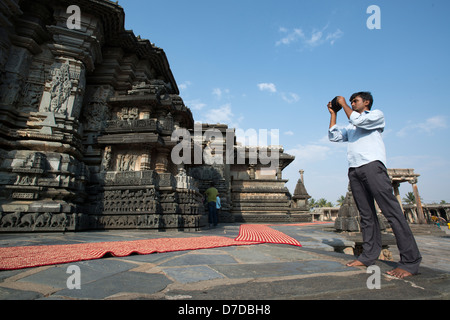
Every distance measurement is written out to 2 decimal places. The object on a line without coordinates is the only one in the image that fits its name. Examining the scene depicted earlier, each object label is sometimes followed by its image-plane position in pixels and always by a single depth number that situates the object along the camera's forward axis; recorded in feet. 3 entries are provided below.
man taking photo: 6.13
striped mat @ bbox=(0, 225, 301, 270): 6.78
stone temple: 16.37
